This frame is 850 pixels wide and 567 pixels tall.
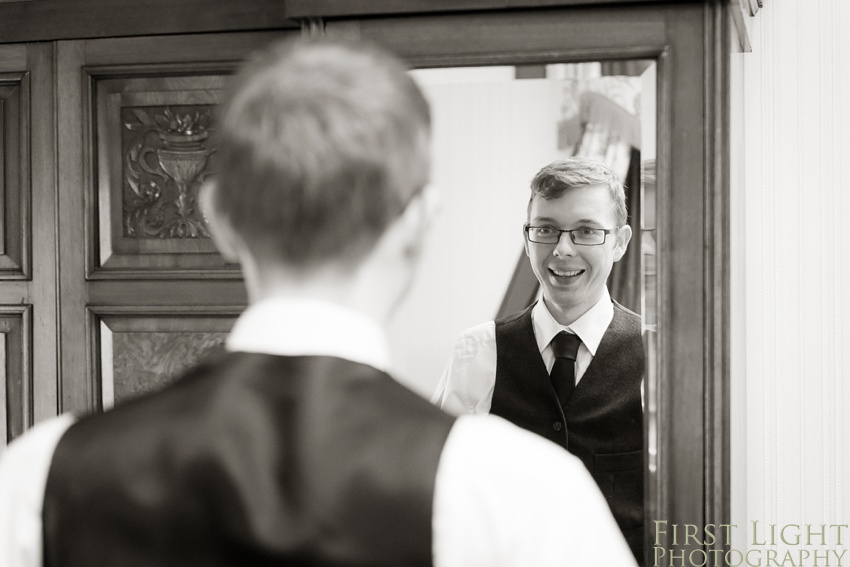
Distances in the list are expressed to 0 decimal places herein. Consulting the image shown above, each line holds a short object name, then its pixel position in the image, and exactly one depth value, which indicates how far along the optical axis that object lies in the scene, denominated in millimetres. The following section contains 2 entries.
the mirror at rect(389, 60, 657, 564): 2802
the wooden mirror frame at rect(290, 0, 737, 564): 2726
